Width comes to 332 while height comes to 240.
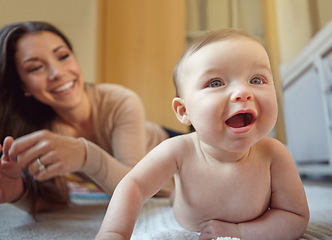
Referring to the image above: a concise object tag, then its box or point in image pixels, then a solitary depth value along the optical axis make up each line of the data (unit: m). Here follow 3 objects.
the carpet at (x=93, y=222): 0.47
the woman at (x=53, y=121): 0.60
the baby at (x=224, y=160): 0.38
